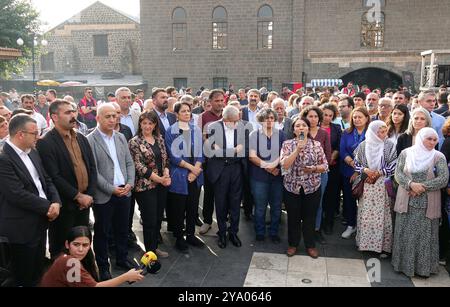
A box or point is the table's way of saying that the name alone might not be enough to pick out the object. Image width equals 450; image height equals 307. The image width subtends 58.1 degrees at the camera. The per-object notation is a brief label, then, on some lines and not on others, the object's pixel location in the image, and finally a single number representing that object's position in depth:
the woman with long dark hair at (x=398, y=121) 5.57
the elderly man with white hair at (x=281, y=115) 6.32
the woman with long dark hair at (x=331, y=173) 6.16
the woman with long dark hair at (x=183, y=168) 5.40
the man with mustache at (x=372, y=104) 6.97
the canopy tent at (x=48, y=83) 25.31
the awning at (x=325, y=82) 22.94
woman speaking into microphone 5.15
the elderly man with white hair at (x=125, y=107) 6.04
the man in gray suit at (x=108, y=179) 4.61
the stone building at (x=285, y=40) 22.97
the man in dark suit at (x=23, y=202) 3.81
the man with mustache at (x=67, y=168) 4.27
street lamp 23.08
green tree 24.28
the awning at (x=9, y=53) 11.21
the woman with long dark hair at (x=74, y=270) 2.93
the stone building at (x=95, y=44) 35.88
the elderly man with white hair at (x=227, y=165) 5.61
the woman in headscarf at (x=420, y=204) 4.66
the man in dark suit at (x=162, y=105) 6.46
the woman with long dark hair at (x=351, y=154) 5.84
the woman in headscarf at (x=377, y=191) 5.26
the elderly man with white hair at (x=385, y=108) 6.29
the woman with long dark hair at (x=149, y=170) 5.00
